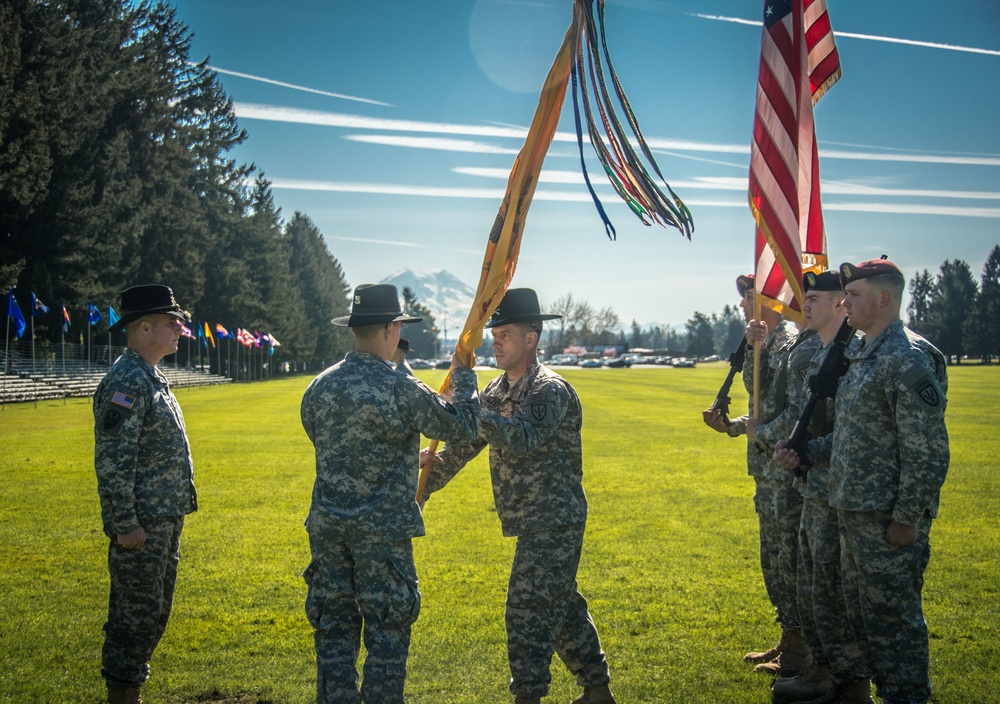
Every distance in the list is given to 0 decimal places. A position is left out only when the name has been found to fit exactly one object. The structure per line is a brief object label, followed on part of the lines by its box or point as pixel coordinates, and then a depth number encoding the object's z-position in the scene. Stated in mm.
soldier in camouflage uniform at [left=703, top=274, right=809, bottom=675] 5887
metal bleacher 35344
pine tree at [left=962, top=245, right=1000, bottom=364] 107688
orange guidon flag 5520
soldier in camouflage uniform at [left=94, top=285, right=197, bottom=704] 5047
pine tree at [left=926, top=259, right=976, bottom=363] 116375
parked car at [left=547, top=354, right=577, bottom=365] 133125
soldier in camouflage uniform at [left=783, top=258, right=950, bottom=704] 4547
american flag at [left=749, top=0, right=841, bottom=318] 6172
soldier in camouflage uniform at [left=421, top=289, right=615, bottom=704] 4906
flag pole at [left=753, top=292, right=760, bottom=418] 5824
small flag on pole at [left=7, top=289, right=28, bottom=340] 33281
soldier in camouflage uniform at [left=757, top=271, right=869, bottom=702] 5184
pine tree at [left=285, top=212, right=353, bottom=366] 101688
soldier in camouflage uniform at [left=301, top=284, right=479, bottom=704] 4414
